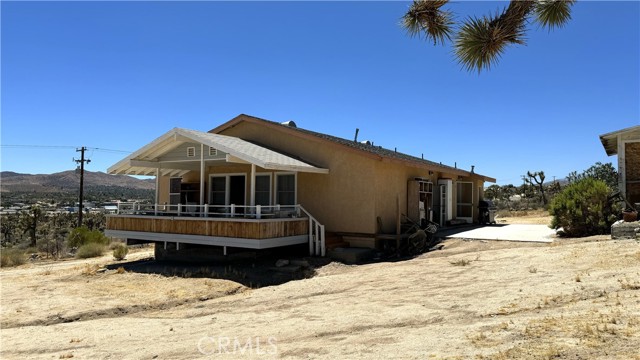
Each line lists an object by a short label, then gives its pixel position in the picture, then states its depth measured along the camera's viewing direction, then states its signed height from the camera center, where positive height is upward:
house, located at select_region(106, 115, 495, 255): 14.30 +0.76
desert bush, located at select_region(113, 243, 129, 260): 18.03 -1.81
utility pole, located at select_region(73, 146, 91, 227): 34.23 +3.48
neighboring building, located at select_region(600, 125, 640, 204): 15.41 +1.84
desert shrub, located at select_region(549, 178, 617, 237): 14.64 +0.07
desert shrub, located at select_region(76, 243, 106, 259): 20.52 -1.98
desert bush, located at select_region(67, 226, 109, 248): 22.56 -1.54
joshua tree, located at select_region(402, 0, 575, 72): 7.58 +3.12
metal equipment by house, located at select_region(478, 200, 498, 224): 23.83 -0.04
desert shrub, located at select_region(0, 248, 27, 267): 19.11 -2.24
